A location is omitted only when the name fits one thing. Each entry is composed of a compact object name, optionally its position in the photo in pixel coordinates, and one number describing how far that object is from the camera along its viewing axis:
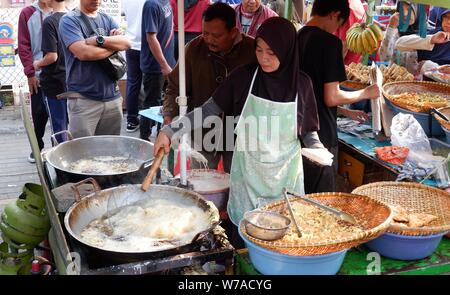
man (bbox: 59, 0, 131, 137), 3.85
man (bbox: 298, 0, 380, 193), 3.03
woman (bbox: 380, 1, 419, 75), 4.80
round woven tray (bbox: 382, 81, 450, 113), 4.16
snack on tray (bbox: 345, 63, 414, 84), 4.32
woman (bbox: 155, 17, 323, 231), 2.50
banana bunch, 4.34
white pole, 2.61
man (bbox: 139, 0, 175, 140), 5.69
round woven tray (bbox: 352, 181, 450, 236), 2.49
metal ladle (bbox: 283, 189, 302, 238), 1.99
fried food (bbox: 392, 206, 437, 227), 2.26
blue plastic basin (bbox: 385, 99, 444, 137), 3.68
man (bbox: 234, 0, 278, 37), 5.62
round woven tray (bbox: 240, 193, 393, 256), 1.84
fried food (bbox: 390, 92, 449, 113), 3.69
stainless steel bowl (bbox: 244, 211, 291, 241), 1.92
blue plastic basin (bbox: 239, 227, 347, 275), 1.90
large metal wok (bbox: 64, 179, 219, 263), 1.89
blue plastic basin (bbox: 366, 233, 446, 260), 2.17
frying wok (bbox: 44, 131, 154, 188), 2.91
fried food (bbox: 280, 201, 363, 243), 1.98
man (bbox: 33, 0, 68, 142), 4.84
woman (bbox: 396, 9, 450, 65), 4.78
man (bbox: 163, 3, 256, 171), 3.22
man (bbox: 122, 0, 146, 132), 6.41
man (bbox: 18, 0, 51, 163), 5.07
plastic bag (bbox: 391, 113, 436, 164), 3.46
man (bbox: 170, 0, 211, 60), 6.06
